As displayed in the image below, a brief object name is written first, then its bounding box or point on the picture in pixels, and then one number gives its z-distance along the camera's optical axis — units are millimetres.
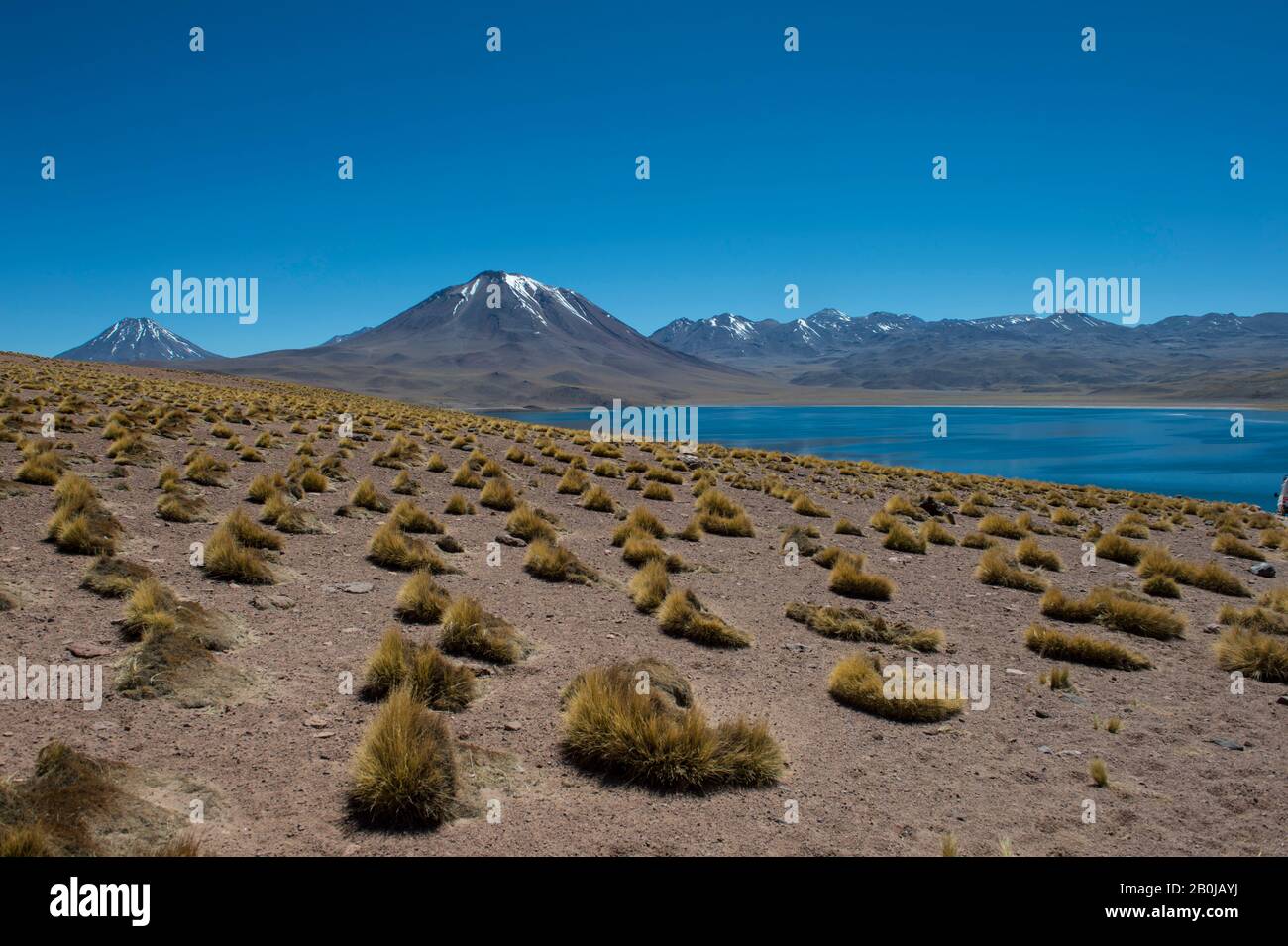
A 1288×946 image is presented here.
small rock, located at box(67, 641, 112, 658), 5387
